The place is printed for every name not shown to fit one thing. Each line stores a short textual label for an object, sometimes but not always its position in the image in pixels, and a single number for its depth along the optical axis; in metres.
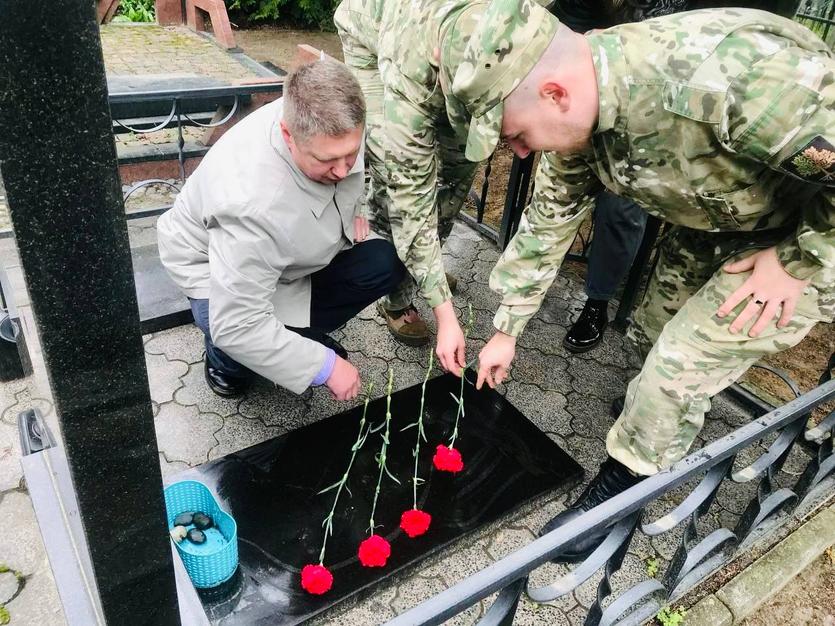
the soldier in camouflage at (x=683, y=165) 1.46
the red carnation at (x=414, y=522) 2.09
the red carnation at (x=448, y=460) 2.35
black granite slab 1.92
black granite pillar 0.62
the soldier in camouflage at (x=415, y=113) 1.98
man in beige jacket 1.91
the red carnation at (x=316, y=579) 1.85
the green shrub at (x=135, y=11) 8.68
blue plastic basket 1.77
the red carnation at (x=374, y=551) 1.93
